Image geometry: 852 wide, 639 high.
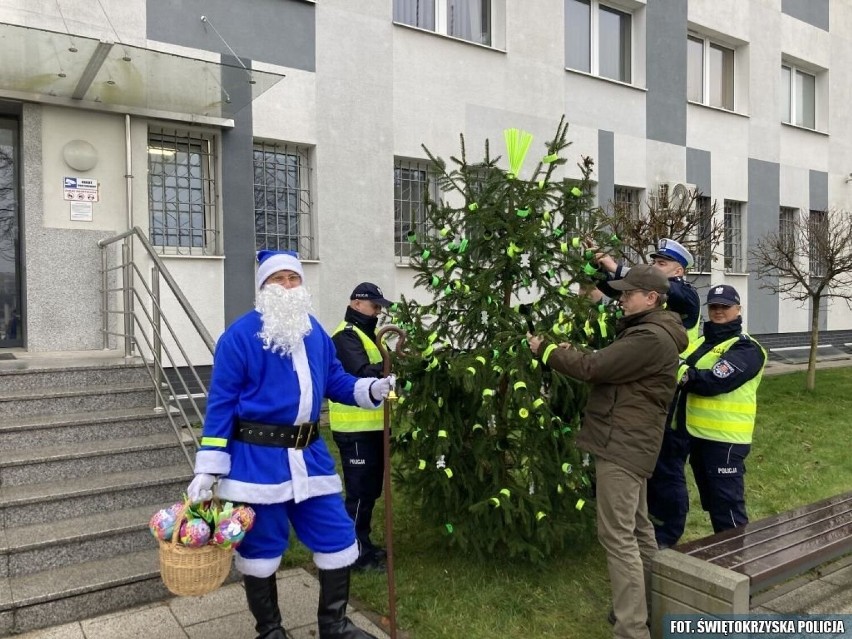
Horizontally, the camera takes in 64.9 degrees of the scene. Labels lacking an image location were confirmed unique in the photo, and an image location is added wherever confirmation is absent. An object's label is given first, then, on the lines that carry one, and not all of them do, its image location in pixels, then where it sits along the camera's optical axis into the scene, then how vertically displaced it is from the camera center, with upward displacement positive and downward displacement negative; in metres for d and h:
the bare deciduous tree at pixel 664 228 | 8.41 +0.89
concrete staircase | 3.68 -1.18
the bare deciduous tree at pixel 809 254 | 10.80 +0.74
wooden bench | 3.18 -1.39
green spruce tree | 4.00 -0.36
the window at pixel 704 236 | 9.68 +0.89
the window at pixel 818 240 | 10.89 +0.93
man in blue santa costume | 3.04 -0.70
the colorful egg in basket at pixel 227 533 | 2.83 -0.99
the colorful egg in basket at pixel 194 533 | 2.79 -0.97
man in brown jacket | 3.29 -0.59
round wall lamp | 6.65 +1.45
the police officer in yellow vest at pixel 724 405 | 4.15 -0.69
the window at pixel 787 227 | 12.98 +1.56
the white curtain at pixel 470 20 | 9.95 +4.21
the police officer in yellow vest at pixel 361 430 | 4.29 -0.85
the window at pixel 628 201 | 9.80 +1.74
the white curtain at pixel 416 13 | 9.41 +4.08
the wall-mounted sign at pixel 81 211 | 6.69 +0.89
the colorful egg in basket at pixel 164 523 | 2.83 -0.95
